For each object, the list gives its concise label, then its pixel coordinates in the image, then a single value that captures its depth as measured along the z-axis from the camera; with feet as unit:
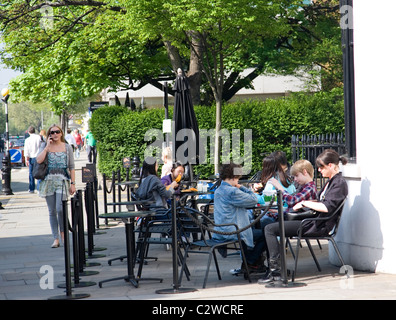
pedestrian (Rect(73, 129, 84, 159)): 158.55
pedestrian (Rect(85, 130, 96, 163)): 104.27
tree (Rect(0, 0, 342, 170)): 71.10
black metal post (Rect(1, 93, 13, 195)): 73.46
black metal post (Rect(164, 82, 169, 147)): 72.11
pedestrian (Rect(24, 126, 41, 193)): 73.92
